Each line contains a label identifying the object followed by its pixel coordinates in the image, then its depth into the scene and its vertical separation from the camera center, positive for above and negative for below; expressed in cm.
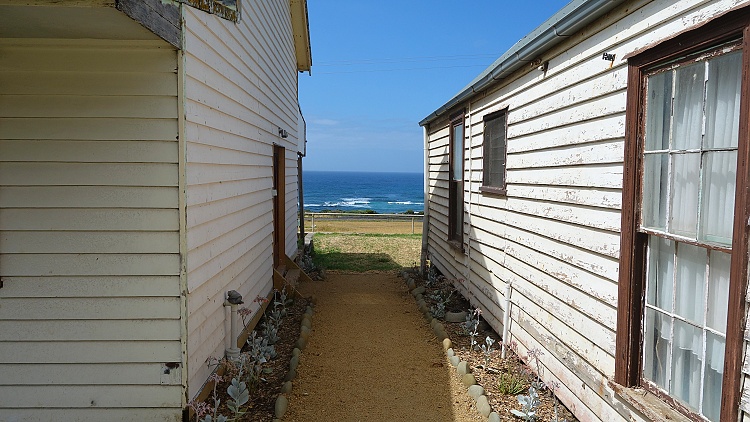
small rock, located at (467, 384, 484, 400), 456 -187
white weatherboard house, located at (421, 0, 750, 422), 251 -17
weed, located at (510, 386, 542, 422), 402 -178
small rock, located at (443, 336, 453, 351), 595 -190
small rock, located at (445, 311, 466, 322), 706 -188
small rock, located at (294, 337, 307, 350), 595 -193
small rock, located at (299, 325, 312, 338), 638 -193
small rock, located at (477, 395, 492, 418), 429 -189
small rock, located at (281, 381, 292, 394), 473 -193
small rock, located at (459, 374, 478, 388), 489 -190
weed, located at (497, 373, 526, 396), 473 -188
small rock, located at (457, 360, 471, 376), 514 -188
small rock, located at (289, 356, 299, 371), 524 -191
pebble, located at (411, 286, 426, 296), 878 -193
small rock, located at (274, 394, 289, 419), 429 -192
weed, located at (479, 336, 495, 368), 535 -184
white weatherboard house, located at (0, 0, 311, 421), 357 -36
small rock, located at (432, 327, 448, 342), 635 -192
